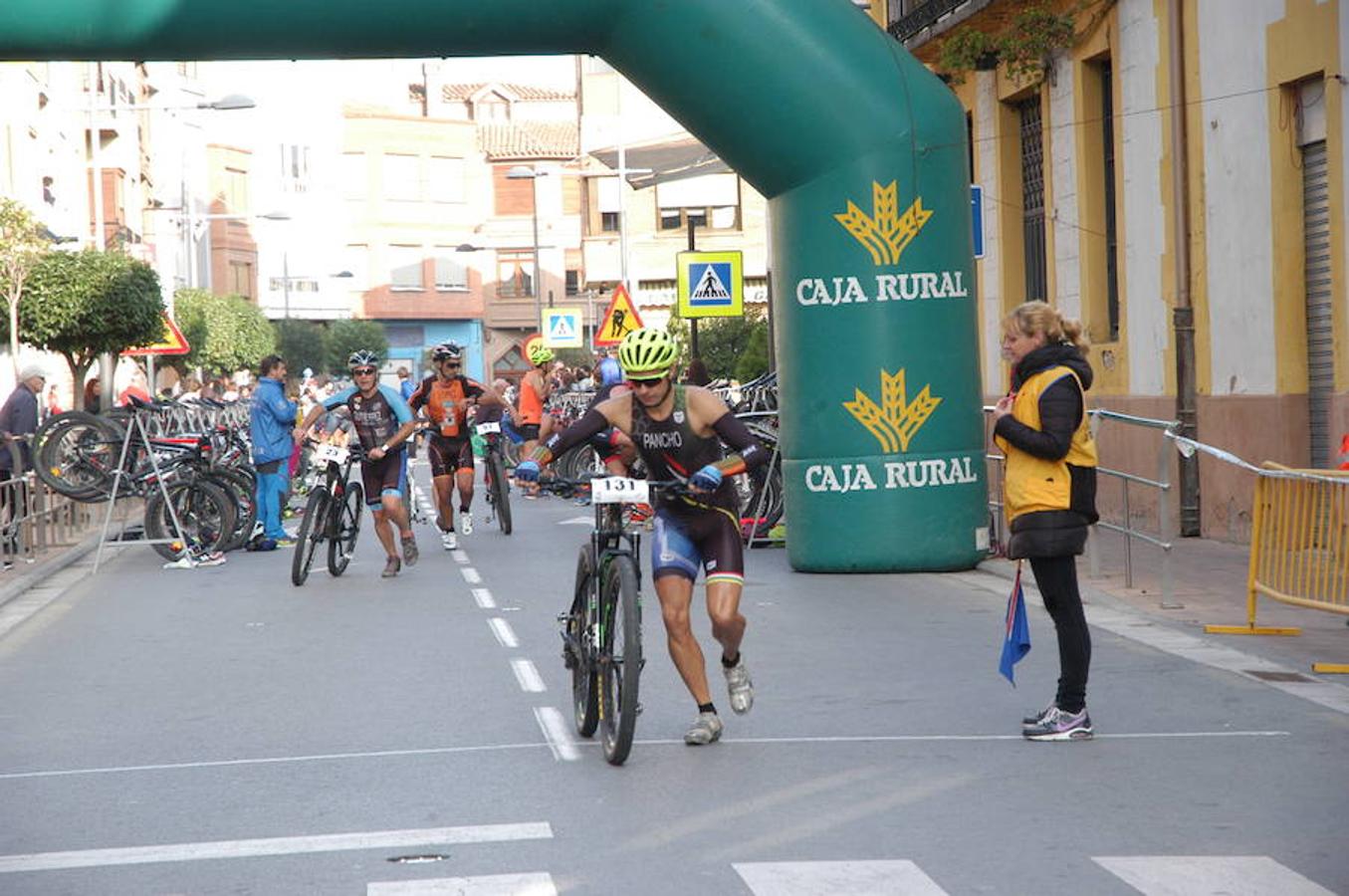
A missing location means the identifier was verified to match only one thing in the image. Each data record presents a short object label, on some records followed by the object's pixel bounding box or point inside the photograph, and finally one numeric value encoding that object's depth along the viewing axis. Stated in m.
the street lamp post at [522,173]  57.12
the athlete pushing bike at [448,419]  20.17
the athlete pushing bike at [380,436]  17.42
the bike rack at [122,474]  19.83
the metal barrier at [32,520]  19.94
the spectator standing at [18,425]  20.17
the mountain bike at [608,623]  8.34
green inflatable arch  15.86
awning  50.41
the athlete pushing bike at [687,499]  8.87
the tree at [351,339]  87.25
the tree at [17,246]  27.17
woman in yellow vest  8.90
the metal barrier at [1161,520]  13.35
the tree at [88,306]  30.06
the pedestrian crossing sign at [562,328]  47.72
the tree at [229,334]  59.21
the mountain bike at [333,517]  17.02
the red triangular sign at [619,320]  34.12
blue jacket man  21.41
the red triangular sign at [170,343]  32.00
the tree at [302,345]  85.19
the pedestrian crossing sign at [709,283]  28.03
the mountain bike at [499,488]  21.98
